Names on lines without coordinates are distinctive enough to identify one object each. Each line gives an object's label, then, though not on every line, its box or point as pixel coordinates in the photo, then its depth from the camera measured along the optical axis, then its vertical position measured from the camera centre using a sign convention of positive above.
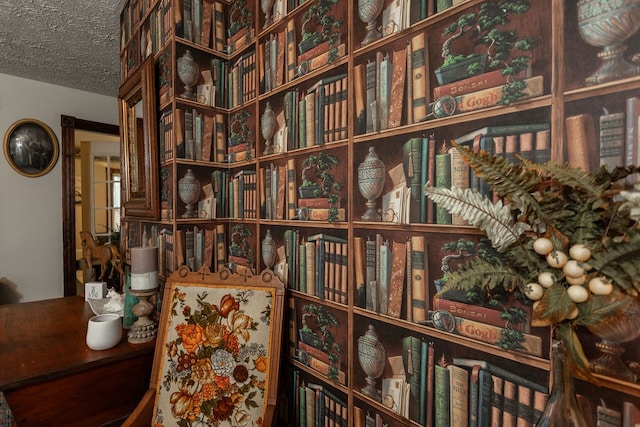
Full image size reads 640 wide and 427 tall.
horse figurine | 2.56 -0.36
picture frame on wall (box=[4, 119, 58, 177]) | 3.23 +0.70
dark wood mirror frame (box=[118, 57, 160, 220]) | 1.77 +0.42
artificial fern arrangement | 0.55 -0.06
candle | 1.60 -0.28
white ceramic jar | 1.43 -0.54
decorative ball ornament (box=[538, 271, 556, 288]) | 0.60 -0.13
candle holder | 1.55 -0.54
